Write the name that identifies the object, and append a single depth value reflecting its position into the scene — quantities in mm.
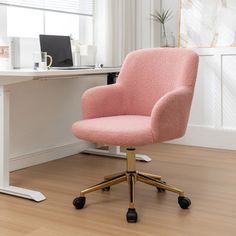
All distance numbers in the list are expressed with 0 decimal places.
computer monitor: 3144
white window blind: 3230
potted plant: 4129
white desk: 2424
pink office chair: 2199
